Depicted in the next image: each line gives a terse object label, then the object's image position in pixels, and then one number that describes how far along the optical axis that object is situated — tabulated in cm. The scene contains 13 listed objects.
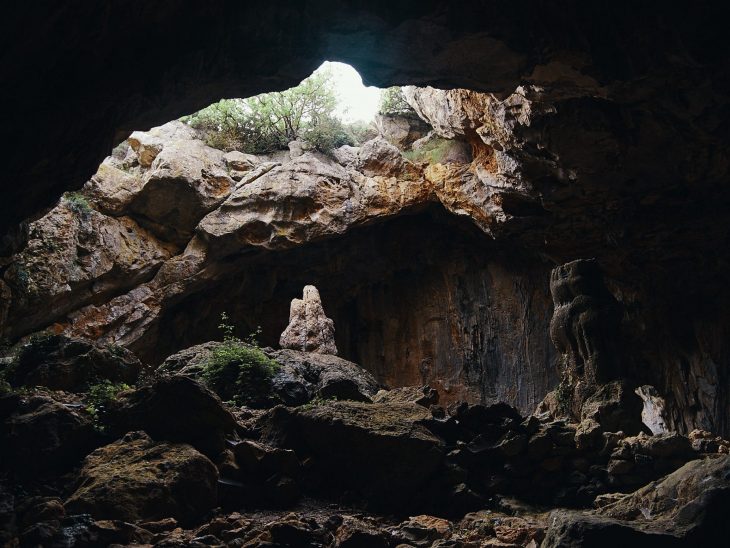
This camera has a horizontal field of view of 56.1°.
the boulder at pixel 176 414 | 665
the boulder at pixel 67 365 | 800
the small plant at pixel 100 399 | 692
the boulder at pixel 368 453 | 693
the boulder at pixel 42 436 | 619
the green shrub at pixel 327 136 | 1653
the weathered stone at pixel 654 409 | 1302
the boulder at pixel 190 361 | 1007
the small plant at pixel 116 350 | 859
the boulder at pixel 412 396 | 899
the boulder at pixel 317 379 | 924
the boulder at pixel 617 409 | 831
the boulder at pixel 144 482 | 549
